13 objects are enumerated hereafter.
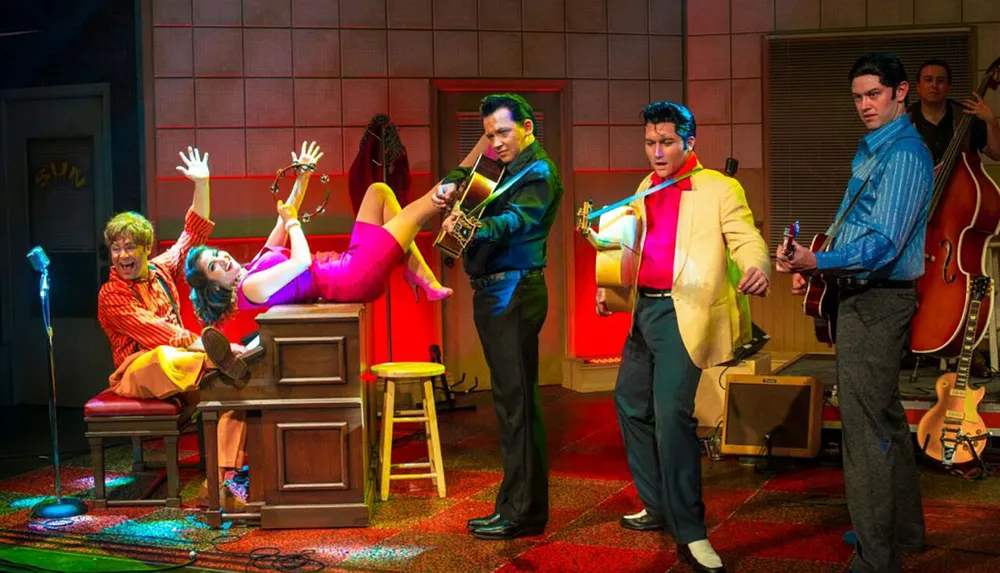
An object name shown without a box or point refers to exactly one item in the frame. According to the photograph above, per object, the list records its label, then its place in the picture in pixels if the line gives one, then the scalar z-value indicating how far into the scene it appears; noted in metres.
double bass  5.20
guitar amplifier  5.68
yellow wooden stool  5.18
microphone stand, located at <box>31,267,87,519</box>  5.10
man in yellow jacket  3.99
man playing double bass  6.16
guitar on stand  5.30
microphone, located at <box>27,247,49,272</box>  5.09
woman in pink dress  5.21
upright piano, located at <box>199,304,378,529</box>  4.78
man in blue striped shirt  3.68
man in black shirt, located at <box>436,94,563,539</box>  4.45
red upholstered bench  5.20
